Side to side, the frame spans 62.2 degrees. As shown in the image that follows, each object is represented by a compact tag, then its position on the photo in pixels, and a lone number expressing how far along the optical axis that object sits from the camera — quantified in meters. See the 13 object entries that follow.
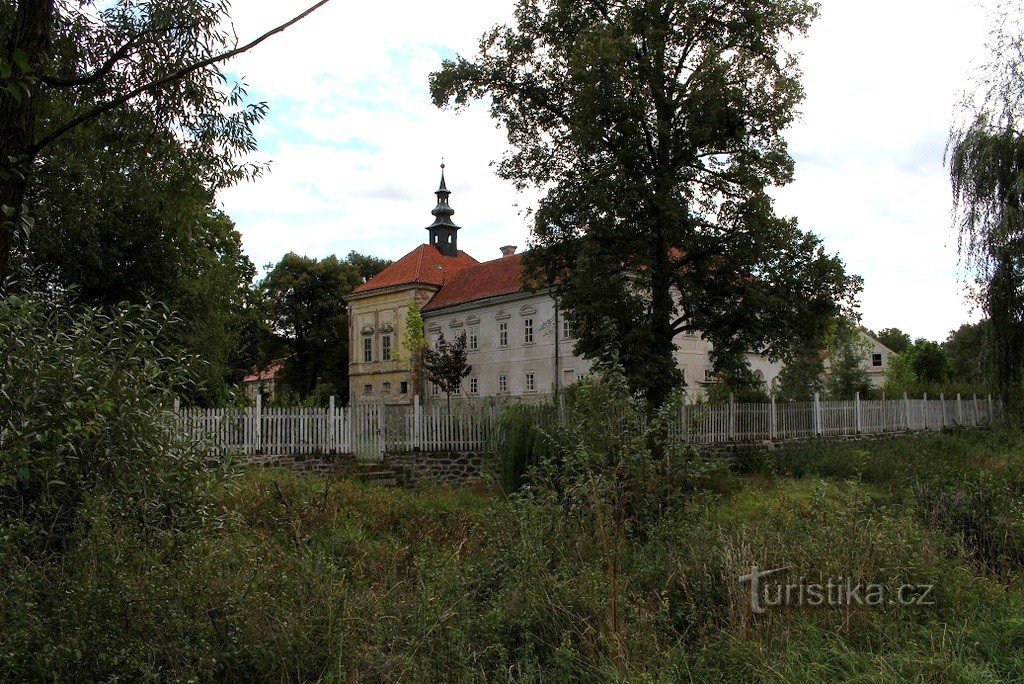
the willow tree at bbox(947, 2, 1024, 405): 21.38
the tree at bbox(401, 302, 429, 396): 44.00
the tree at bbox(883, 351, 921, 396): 49.59
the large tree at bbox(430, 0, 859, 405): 20.38
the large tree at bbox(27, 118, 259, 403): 8.46
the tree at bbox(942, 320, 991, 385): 23.72
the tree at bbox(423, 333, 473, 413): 42.41
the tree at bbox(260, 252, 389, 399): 55.91
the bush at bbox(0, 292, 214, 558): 5.15
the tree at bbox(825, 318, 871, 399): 38.81
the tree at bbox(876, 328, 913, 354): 84.55
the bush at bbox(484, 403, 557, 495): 15.51
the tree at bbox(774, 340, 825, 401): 36.75
